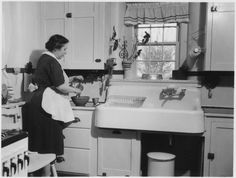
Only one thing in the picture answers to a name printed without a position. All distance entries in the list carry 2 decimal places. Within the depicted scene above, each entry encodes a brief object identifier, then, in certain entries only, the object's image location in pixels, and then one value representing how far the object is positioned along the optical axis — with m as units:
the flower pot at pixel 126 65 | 3.04
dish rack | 2.84
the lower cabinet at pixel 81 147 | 2.60
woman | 2.30
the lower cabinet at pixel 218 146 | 2.35
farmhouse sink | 2.23
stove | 1.09
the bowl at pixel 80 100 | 2.76
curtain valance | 3.01
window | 3.17
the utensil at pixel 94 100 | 2.82
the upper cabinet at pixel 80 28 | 2.86
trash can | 2.44
